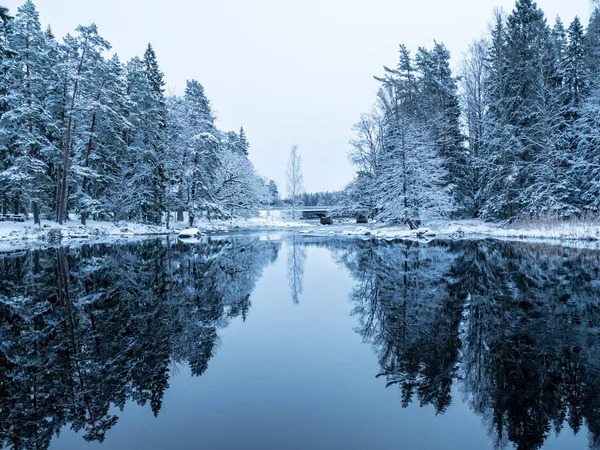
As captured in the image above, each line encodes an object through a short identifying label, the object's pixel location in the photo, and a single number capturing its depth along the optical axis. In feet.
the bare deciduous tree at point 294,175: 240.12
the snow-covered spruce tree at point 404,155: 94.38
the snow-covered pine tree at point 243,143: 253.67
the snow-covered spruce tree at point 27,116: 87.61
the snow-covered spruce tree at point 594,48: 92.07
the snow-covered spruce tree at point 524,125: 85.76
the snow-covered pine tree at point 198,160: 127.65
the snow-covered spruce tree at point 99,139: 100.32
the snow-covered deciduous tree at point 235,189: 147.43
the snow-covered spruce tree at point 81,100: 95.11
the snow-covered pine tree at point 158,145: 119.03
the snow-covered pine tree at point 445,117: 110.11
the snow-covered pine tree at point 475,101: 113.09
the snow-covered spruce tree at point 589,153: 80.79
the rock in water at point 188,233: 97.02
